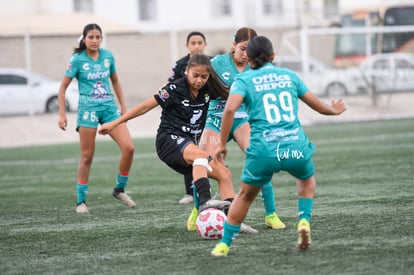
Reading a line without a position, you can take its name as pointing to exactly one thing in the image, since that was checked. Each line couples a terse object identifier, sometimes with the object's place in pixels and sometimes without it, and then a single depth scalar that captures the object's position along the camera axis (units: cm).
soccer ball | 1512
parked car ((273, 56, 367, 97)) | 5219
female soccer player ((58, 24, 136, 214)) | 2039
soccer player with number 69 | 1311
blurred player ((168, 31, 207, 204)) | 2098
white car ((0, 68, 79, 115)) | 5081
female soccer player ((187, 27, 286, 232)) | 1628
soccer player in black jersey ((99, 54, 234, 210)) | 1561
